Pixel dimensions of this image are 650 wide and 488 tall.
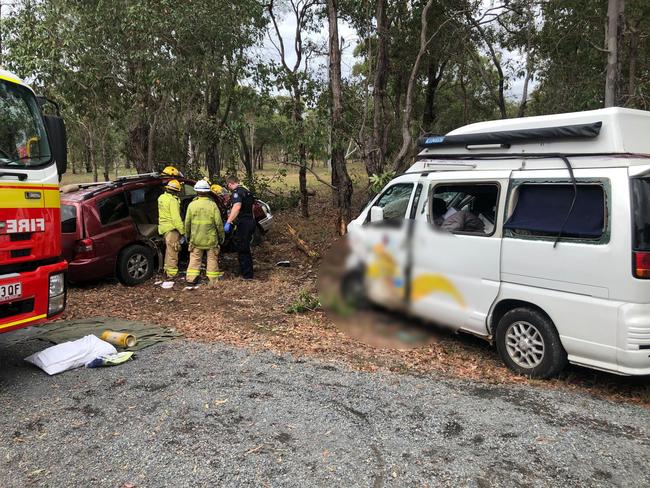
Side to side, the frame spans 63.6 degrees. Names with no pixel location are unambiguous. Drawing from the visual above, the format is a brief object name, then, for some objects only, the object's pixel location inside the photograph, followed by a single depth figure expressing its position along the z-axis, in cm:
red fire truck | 452
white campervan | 400
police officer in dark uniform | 947
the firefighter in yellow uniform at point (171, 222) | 934
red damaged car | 865
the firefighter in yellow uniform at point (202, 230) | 922
